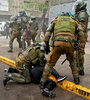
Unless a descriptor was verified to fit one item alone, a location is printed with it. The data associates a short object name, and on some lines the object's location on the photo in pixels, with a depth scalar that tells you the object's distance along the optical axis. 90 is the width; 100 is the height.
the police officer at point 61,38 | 3.16
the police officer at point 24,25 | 7.67
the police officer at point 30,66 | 3.60
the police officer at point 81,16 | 4.02
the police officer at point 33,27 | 8.60
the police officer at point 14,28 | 7.67
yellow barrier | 3.22
